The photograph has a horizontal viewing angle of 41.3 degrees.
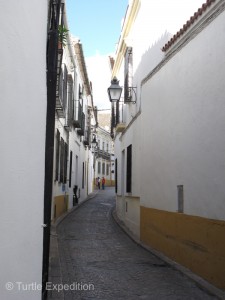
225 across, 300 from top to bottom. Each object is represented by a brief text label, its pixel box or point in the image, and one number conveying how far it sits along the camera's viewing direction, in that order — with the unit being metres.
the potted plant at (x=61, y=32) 4.30
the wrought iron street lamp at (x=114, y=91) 8.94
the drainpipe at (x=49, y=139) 2.94
